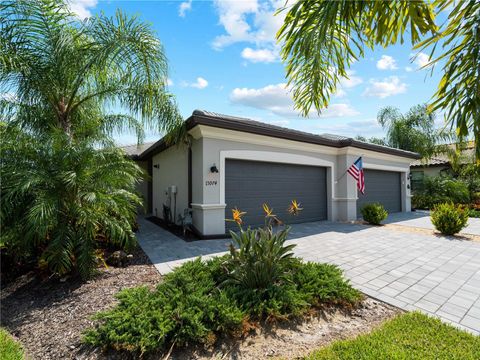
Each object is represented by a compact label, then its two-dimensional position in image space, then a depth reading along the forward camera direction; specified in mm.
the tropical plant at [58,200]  3994
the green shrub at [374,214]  10239
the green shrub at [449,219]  8203
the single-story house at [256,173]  7680
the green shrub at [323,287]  3545
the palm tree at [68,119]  4168
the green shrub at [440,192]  15688
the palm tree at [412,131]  17609
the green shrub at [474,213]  12977
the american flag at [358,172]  10461
